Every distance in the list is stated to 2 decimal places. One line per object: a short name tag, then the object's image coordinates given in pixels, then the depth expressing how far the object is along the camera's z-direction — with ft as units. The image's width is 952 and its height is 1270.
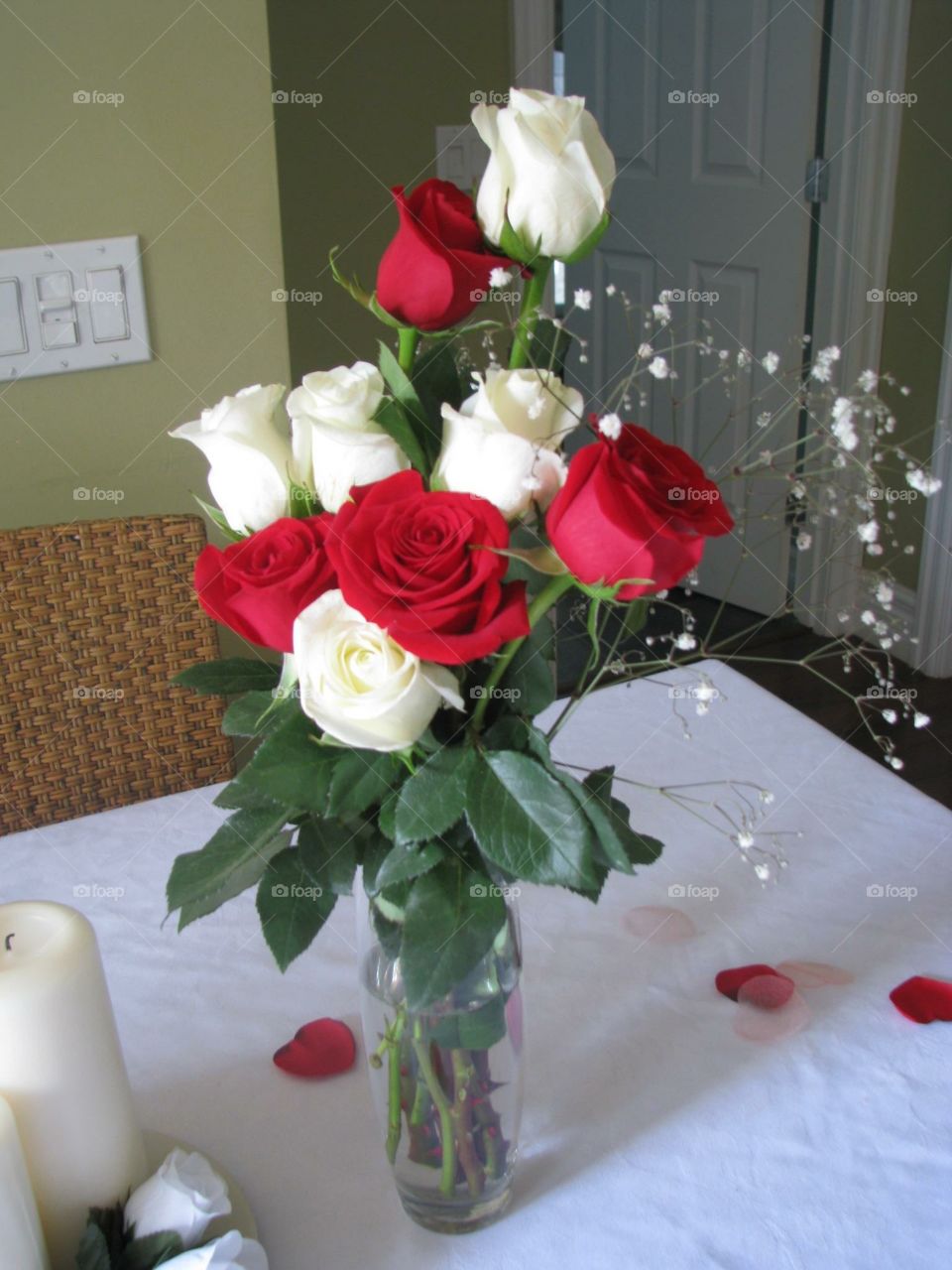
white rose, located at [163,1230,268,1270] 1.73
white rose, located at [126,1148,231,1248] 1.84
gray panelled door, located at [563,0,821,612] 8.33
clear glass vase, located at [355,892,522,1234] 2.08
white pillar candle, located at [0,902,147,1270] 1.77
